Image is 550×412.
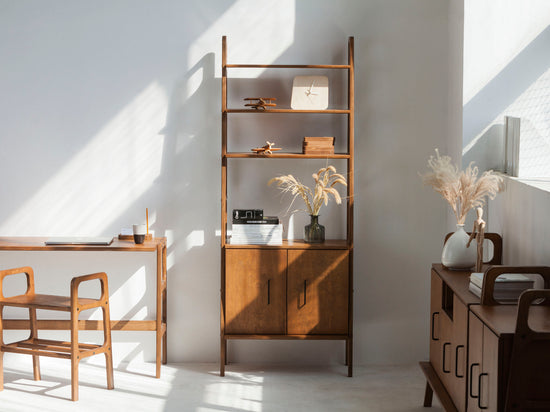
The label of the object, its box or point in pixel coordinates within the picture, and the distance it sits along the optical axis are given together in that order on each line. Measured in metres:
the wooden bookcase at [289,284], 4.37
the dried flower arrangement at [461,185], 3.50
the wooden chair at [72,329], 3.92
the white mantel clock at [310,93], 4.40
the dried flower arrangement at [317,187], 4.37
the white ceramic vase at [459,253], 3.45
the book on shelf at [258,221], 4.41
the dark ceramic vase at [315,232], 4.46
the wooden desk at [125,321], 4.22
